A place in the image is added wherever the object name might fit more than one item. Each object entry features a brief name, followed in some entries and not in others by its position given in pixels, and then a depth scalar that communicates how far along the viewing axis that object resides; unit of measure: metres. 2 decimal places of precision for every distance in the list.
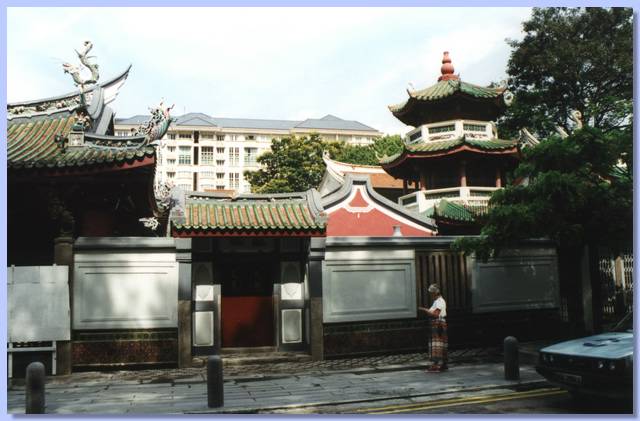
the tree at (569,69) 24.06
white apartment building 71.81
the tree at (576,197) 9.87
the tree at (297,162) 39.44
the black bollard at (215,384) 7.40
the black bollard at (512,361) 8.91
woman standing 9.66
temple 9.21
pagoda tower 19.88
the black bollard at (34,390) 7.05
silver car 6.66
